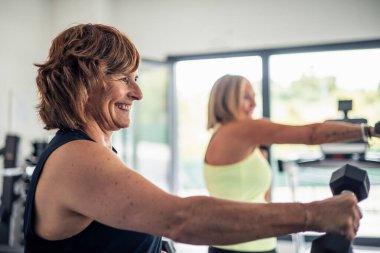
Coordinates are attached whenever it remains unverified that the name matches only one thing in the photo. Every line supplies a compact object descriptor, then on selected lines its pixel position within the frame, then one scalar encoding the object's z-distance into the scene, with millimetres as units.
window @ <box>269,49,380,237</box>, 3486
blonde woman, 1350
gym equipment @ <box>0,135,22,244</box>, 2971
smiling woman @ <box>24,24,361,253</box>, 627
